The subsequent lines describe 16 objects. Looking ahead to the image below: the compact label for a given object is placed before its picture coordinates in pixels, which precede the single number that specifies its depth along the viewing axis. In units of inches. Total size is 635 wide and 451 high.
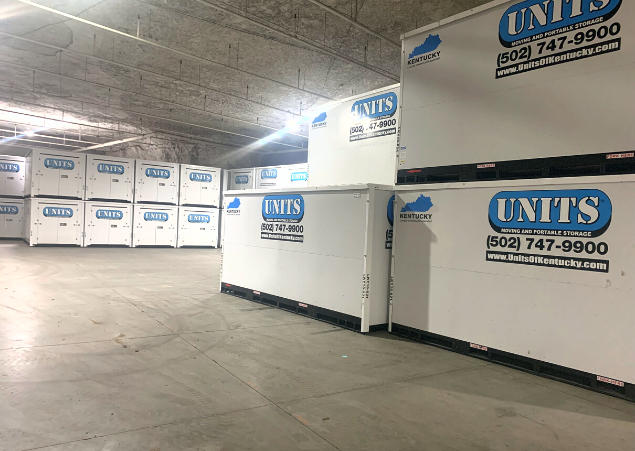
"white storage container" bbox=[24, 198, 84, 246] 547.5
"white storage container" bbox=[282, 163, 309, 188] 620.4
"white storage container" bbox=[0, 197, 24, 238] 638.5
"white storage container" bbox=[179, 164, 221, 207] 647.8
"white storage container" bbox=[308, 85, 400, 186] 230.8
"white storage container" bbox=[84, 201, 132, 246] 579.5
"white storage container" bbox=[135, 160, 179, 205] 609.0
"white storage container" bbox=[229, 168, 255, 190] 693.9
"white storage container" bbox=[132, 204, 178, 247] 613.6
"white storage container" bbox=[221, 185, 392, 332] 200.1
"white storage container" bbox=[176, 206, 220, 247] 651.5
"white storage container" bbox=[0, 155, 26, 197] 633.0
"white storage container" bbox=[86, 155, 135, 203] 575.8
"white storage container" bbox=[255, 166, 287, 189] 649.0
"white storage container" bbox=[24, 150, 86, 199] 543.8
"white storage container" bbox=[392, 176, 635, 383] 136.3
